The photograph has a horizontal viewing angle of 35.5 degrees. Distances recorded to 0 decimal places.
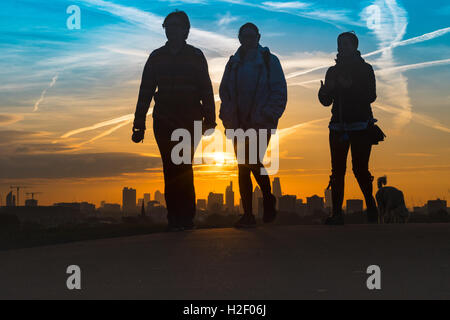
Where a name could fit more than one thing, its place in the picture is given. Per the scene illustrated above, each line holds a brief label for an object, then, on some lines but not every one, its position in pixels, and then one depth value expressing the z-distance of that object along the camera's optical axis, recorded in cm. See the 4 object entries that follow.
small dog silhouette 1347
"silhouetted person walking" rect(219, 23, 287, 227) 1019
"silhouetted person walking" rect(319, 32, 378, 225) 1088
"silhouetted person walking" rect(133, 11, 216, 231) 995
